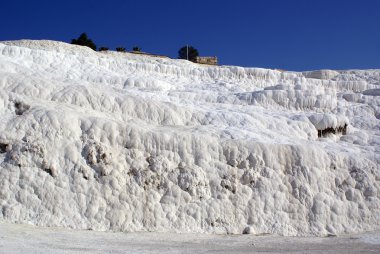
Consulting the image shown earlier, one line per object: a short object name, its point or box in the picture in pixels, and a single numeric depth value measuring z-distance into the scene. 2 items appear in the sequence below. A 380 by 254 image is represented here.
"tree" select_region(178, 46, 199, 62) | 66.94
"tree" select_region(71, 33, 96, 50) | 57.75
